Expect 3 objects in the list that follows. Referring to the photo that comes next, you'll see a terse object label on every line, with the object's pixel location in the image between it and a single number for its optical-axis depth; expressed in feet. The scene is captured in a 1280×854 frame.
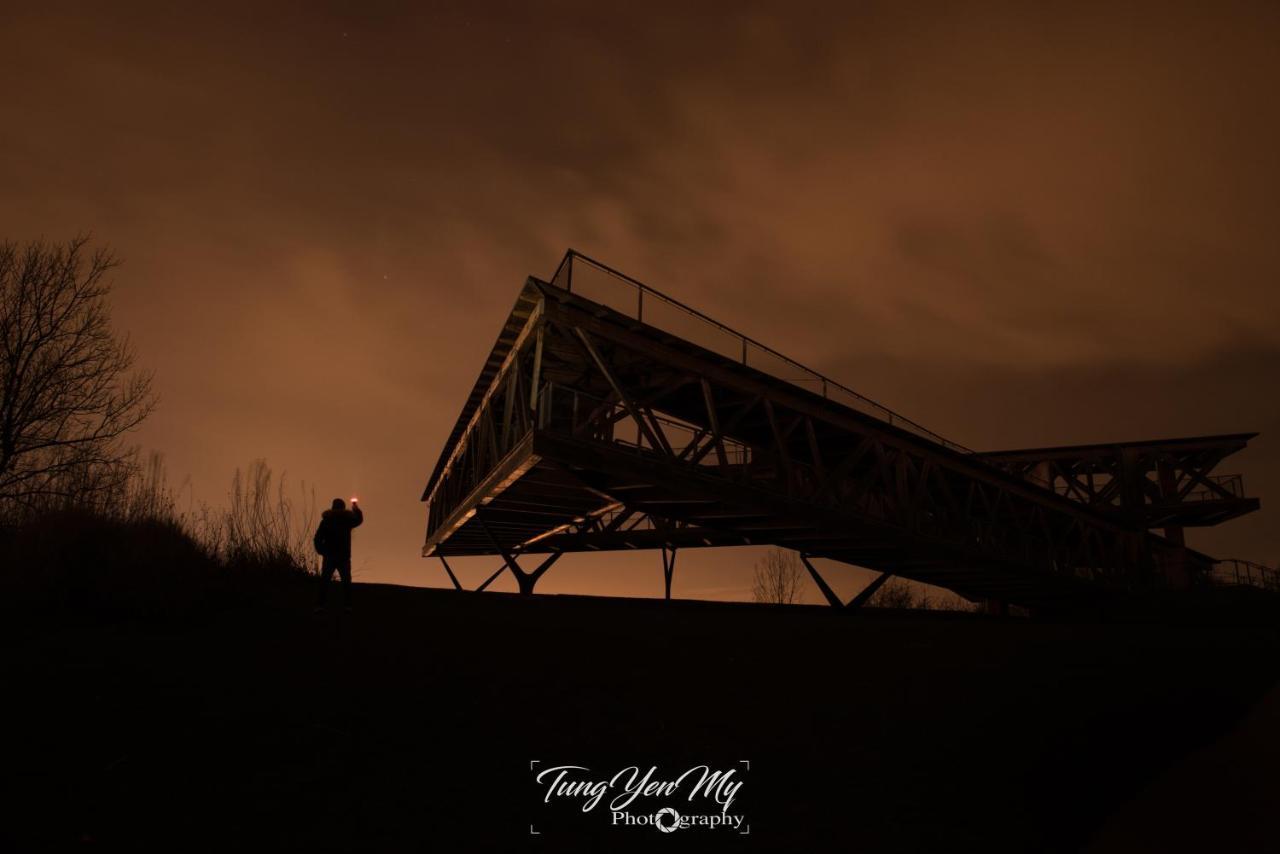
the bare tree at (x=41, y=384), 71.61
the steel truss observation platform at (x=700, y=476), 67.31
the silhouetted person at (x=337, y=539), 46.57
